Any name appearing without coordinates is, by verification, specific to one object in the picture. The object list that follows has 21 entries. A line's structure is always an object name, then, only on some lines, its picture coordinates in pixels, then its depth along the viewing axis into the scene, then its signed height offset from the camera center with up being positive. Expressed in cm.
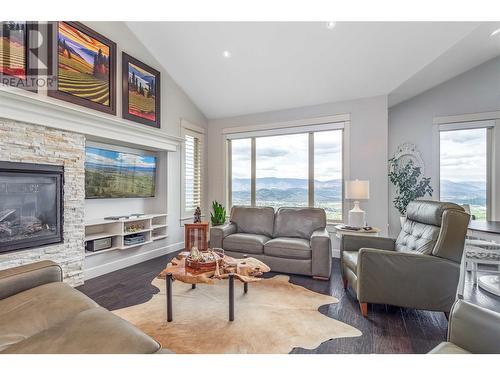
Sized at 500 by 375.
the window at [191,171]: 482 +34
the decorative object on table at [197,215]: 452 -52
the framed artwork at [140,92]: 368 +151
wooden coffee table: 213 -79
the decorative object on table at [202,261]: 227 -70
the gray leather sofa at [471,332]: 110 -67
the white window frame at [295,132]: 435 +110
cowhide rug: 183 -118
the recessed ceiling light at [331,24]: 308 +207
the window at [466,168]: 429 +36
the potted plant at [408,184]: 450 +7
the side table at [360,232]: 335 -61
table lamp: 352 -11
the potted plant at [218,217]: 466 -57
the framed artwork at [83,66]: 288 +155
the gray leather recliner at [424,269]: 211 -72
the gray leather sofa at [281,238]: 324 -76
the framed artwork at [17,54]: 241 +135
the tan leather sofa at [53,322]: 112 -71
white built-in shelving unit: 336 -64
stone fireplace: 246 -11
